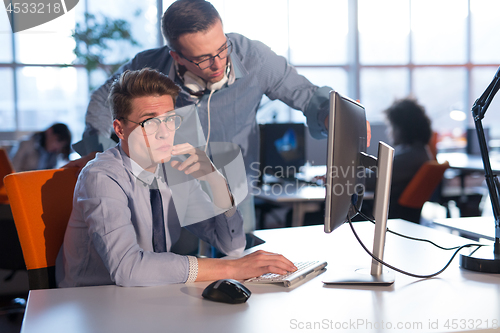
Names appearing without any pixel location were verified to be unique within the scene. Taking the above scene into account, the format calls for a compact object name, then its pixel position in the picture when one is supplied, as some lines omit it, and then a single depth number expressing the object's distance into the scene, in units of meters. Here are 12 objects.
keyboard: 1.04
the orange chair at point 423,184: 3.00
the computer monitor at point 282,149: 3.69
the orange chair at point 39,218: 1.26
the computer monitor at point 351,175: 0.93
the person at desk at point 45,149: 4.63
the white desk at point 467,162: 4.16
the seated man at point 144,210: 1.09
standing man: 1.70
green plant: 5.79
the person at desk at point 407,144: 3.09
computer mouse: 0.92
